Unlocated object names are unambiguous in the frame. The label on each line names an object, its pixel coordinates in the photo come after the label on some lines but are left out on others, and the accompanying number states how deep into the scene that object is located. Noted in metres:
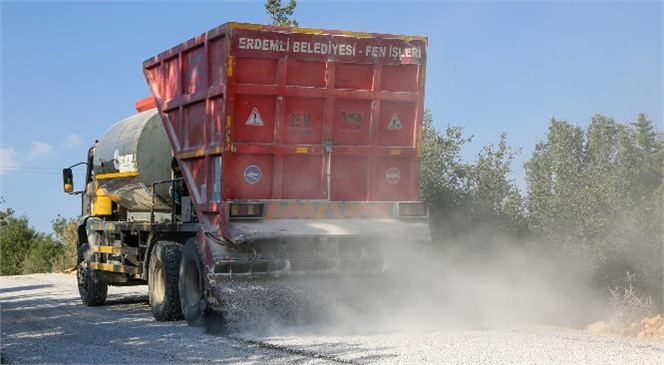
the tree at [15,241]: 46.22
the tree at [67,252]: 32.03
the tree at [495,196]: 20.92
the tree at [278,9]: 23.00
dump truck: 10.38
